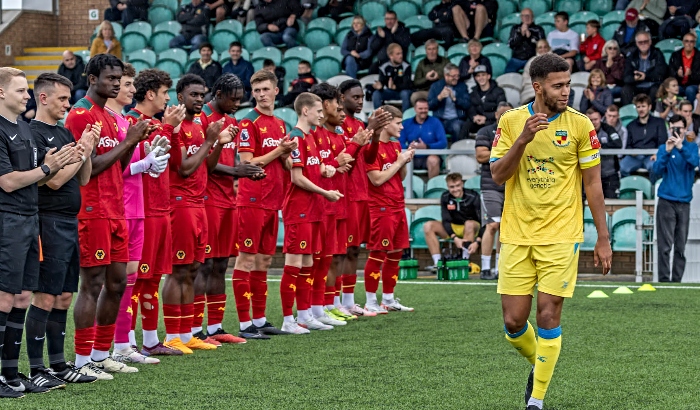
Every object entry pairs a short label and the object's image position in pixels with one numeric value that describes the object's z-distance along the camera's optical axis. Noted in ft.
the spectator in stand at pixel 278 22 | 70.54
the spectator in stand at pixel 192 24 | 72.91
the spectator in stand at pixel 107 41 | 70.59
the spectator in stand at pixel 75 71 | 68.49
